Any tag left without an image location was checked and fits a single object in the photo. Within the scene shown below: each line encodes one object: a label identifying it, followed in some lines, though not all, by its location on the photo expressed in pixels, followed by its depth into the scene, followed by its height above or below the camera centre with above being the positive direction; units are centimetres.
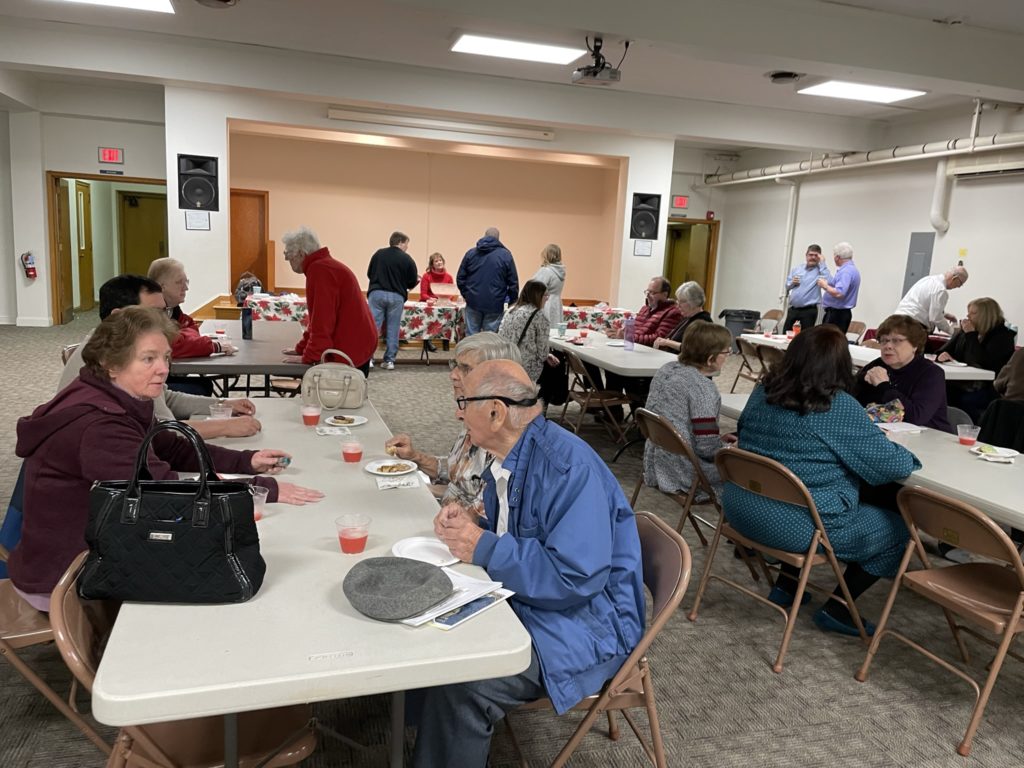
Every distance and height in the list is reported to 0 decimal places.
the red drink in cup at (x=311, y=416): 283 -67
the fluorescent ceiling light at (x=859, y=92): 788 +204
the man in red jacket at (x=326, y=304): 427 -35
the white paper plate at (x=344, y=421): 284 -69
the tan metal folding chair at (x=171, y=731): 140 -106
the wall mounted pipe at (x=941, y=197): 898 +103
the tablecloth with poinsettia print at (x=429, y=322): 916 -90
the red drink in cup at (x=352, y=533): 168 -66
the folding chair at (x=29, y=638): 182 -103
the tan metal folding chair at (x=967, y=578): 216 -101
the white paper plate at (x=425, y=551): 166 -69
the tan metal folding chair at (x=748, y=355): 700 -82
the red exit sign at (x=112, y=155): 1062 +109
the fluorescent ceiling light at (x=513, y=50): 679 +196
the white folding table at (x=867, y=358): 543 -67
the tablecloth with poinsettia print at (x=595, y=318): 966 -75
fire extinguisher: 1048 -57
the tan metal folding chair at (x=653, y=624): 169 -82
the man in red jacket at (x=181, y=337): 411 -59
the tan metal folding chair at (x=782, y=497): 257 -80
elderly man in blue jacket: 158 -67
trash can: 1193 -82
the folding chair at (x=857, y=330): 803 -59
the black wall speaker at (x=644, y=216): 1102 +71
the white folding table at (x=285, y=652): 116 -71
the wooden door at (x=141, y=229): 1525 +6
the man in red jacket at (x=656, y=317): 653 -47
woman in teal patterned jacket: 267 -66
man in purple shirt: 932 -12
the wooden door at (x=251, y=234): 1167 +8
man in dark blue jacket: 820 -29
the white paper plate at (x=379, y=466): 225 -69
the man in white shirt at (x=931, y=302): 764 -23
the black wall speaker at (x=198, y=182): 905 +66
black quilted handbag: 134 -56
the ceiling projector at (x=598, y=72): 639 +164
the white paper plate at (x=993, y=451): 301 -69
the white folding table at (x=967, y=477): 241 -71
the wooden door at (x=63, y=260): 1109 -50
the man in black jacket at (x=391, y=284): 853 -42
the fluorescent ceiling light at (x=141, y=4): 620 +194
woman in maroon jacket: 182 -56
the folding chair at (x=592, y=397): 544 -103
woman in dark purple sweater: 362 -49
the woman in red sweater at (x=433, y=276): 1069 -38
